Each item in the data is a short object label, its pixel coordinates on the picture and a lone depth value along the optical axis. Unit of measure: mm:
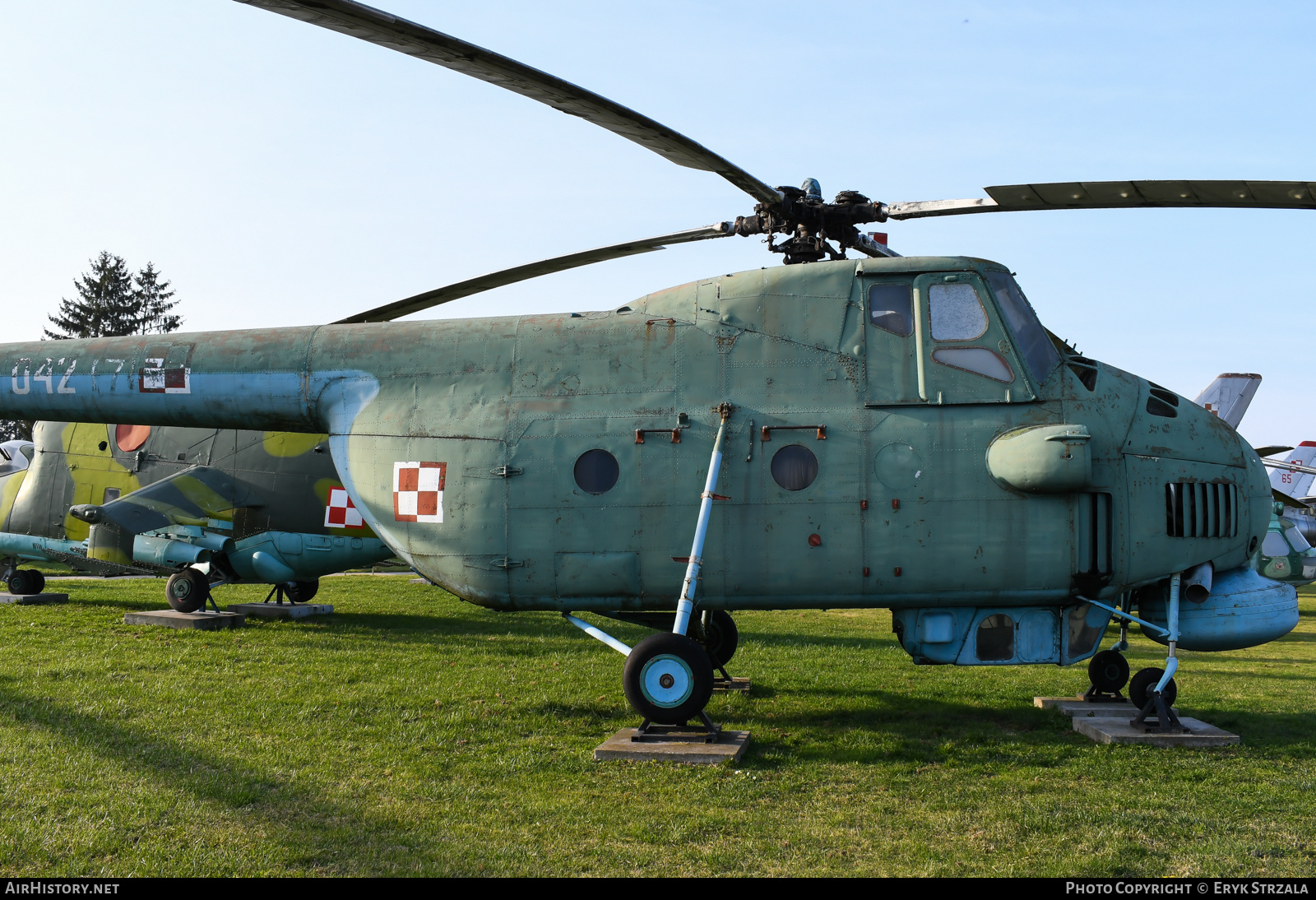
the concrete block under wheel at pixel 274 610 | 15430
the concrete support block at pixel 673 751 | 6832
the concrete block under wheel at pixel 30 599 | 16344
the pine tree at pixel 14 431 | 57219
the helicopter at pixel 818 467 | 7570
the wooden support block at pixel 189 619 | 13766
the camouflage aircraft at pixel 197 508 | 14445
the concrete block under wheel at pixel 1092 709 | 8578
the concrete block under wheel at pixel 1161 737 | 7535
